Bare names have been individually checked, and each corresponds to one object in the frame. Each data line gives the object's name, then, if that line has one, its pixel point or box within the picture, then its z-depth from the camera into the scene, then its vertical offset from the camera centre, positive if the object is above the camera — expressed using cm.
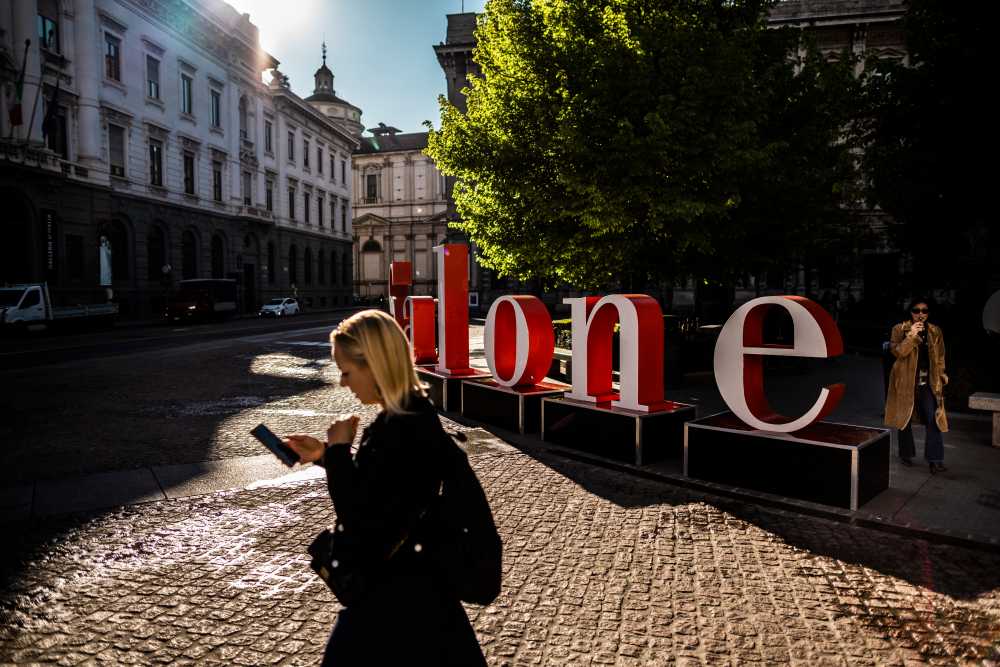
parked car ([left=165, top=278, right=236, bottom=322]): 3256 -11
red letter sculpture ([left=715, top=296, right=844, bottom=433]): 586 -67
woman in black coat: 197 -69
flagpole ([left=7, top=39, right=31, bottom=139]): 2669 +957
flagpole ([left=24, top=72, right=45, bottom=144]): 2717 +801
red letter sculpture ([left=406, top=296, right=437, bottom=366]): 1225 -64
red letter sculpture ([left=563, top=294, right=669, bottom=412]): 706 -62
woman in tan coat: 675 -91
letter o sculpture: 859 -61
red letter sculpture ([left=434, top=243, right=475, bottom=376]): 1034 -16
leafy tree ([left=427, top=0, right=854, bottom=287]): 1250 +315
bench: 795 -136
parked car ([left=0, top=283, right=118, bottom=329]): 2365 -44
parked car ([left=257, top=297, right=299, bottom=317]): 4150 -72
